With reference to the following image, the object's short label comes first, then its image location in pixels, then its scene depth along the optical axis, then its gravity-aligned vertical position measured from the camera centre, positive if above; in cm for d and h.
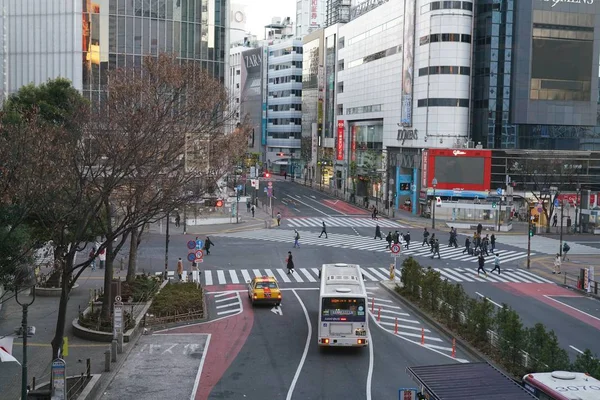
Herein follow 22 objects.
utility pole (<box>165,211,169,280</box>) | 4179 -719
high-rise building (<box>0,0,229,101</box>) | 6819 +1005
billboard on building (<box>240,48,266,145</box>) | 16882 +1490
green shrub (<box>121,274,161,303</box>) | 3500 -714
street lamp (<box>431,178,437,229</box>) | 6941 -464
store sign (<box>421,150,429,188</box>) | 8244 -180
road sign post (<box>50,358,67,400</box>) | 1897 -614
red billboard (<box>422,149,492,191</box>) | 8144 -203
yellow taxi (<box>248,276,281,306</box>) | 3494 -690
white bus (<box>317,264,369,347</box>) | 2647 -615
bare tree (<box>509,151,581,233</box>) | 7769 -208
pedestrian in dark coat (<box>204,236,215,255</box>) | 5162 -696
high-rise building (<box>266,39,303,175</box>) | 15625 +953
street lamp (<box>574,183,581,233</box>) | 7181 -618
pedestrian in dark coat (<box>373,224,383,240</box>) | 6159 -705
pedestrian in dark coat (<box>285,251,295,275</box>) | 4459 -714
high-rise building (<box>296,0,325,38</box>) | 18362 +3394
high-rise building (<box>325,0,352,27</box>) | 12880 +2474
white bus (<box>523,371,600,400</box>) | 1550 -510
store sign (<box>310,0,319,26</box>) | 18350 +3433
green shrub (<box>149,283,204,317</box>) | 3219 -706
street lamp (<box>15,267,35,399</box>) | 1859 -522
